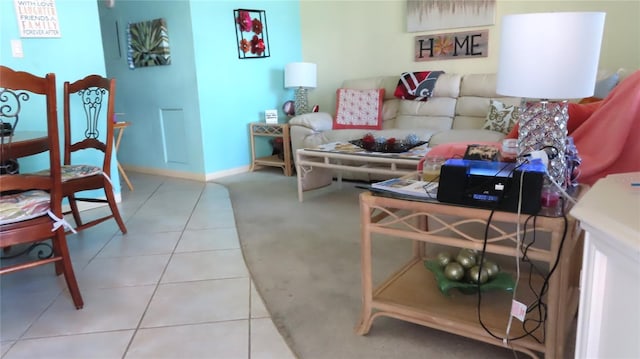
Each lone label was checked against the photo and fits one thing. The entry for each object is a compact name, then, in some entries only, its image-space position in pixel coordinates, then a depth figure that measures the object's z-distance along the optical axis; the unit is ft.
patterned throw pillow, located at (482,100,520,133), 11.45
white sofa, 12.32
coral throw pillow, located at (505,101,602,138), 6.51
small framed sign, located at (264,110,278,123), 15.69
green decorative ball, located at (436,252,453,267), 5.71
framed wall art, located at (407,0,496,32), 13.09
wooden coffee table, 9.59
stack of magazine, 4.89
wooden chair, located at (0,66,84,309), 5.72
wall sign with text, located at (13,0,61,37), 9.95
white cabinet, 1.96
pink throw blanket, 5.49
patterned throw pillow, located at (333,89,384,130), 14.08
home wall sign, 13.34
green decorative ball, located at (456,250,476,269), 5.58
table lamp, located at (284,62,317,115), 15.25
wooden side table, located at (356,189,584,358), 4.23
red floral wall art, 15.02
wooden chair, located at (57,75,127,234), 8.54
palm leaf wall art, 14.47
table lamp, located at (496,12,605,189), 4.46
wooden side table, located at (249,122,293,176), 14.83
